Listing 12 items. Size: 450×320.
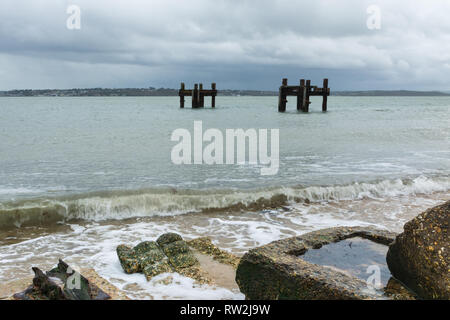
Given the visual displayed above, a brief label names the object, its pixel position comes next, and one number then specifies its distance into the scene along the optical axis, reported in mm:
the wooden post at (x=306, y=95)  35041
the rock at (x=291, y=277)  2716
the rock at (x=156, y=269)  4074
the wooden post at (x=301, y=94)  35241
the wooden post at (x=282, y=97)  35531
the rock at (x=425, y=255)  2639
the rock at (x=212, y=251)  4599
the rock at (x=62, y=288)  2957
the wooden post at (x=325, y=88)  34056
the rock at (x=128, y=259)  4219
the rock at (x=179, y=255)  4383
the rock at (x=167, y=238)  4929
